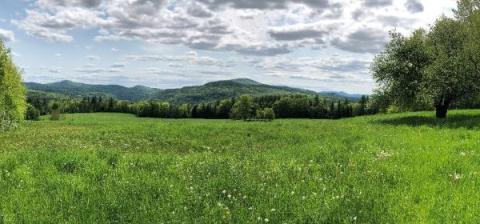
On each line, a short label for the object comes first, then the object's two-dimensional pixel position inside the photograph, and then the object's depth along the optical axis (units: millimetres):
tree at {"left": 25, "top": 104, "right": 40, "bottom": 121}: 122188
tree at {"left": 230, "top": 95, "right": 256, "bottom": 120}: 134000
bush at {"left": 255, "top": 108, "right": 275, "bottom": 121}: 132000
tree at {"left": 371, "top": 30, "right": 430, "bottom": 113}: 35531
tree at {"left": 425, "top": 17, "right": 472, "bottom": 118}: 30016
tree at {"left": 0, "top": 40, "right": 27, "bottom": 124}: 44866
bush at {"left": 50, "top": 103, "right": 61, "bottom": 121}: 89288
